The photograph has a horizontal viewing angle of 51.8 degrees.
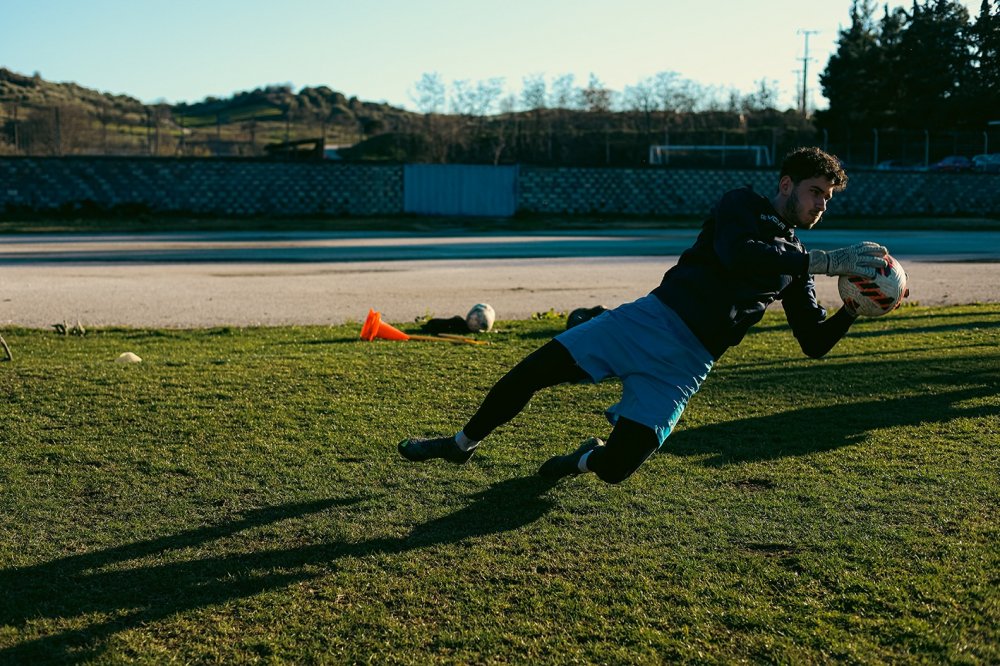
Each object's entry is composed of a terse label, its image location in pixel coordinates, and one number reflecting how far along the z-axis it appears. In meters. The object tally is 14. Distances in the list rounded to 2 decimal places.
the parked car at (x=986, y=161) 46.59
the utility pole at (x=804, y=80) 75.75
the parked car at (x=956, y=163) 48.12
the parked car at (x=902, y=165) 49.66
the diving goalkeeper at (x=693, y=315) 4.36
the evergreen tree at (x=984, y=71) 60.31
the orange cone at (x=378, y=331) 10.51
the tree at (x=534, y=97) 62.34
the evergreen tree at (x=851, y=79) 69.19
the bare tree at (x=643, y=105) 68.50
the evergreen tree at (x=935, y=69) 62.31
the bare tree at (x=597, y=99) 67.86
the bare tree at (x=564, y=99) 64.62
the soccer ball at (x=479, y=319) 11.01
